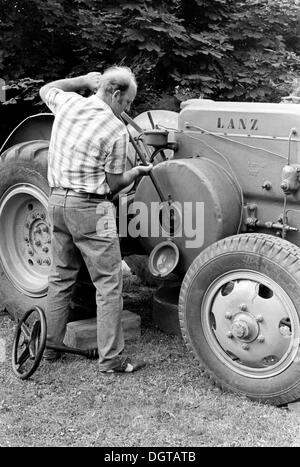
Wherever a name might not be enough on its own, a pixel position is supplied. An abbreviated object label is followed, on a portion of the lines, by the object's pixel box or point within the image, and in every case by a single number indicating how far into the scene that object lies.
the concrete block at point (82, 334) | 4.41
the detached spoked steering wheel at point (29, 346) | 3.89
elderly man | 3.87
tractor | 3.64
